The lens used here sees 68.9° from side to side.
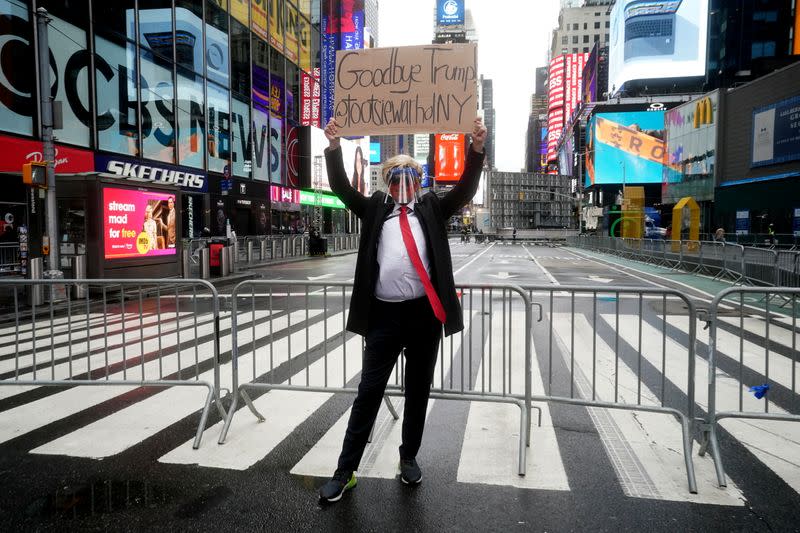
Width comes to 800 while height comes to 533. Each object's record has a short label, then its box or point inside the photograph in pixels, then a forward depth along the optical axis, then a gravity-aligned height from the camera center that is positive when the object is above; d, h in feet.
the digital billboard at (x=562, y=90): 441.68 +108.67
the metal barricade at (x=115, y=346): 17.90 -5.51
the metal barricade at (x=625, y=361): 14.29 -5.38
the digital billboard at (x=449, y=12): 496.23 +183.09
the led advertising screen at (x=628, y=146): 236.84 +32.18
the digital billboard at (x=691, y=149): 145.89 +20.70
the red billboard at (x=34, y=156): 61.87 +7.71
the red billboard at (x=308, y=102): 151.53 +32.13
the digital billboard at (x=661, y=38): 220.43 +73.23
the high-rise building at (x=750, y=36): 196.34 +65.90
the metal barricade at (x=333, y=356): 15.34 -5.46
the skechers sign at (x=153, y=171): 77.51 +7.70
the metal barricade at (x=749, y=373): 13.52 -5.35
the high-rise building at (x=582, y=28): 500.33 +170.40
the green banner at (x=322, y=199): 157.57 +7.06
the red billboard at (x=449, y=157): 353.10 +41.50
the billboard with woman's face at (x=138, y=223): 49.67 +0.03
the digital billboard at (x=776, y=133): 109.29 +18.28
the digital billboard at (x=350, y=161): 146.51 +19.03
